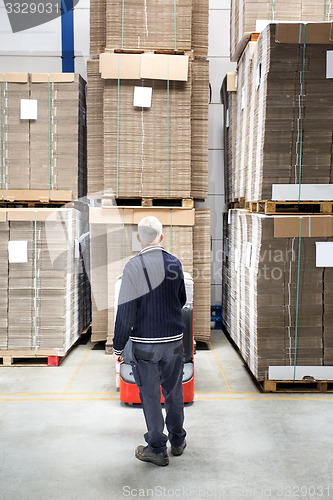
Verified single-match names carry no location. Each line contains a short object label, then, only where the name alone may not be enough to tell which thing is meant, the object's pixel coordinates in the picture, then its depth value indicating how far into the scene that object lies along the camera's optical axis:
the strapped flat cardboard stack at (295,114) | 5.05
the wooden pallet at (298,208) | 5.20
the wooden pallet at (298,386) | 5.31
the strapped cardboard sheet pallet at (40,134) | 6.57
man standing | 3.74
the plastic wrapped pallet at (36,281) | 6.11
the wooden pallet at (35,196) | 6.66
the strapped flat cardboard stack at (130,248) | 6.53
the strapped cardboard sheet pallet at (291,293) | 5.12
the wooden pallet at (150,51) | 6.44
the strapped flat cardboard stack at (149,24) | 6.37
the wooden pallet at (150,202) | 6.52
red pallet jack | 4.88
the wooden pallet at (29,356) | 6.20
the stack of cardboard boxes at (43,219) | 6.12
